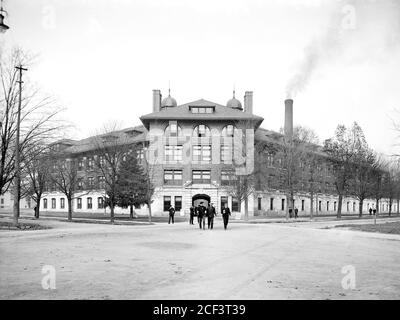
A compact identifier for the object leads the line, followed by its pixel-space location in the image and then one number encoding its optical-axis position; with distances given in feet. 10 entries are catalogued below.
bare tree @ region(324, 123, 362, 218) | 166.09
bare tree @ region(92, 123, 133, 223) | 106.83
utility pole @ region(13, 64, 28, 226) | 70.23
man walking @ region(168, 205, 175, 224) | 107.55
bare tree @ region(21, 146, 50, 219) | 76.54
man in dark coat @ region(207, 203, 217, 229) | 83.15
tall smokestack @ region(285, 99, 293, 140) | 178.29
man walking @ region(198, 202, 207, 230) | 85.35
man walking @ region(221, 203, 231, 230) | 84.06
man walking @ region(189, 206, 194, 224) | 103.28
